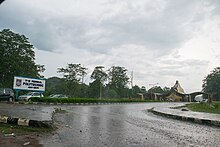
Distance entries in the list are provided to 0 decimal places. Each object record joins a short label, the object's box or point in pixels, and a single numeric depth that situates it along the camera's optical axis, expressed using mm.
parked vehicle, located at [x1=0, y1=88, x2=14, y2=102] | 29578
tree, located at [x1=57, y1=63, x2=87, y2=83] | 67938
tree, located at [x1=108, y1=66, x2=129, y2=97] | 95669
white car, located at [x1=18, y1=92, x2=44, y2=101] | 34228
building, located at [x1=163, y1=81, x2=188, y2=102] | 111756
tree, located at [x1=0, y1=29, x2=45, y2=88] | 45750
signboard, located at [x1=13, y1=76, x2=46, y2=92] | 27314
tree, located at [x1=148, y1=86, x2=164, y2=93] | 142125
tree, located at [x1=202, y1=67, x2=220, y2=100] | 93750
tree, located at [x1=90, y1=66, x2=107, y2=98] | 86344
